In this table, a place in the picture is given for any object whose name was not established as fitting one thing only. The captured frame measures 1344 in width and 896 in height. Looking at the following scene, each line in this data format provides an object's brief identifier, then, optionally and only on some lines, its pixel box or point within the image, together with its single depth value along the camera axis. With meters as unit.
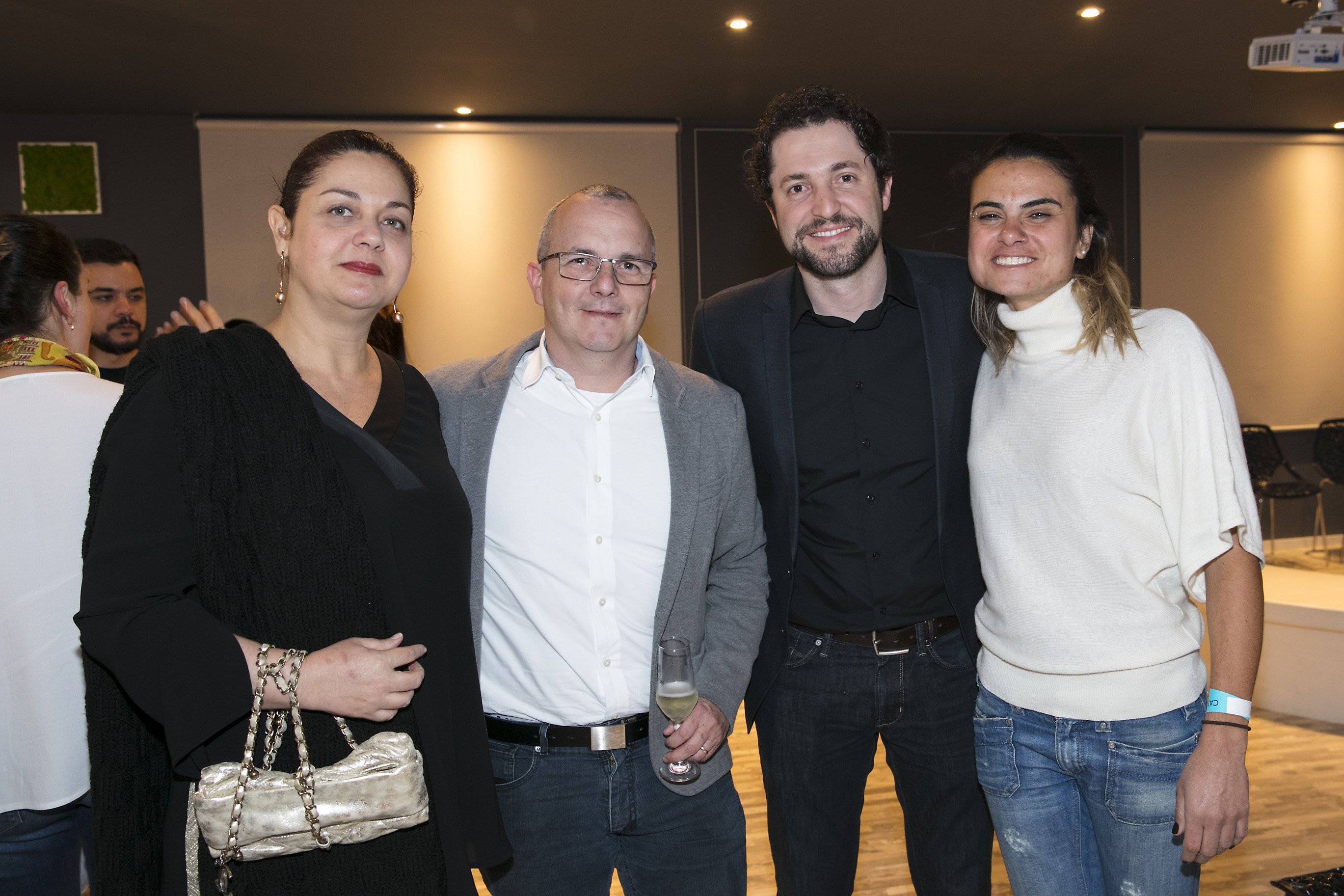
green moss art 7.19
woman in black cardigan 1.35
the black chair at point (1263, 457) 8.66
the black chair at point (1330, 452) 8.73
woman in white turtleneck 1.73
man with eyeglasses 1.93
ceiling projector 4.71
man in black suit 2.22
